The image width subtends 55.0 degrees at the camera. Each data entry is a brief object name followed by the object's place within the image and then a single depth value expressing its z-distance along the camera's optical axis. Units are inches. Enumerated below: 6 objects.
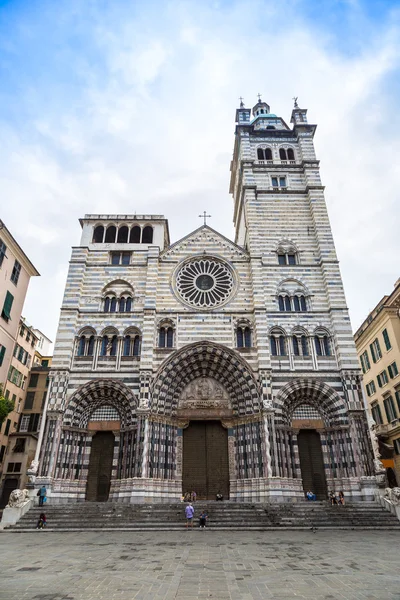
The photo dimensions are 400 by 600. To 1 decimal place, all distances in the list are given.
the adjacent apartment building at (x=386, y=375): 1033.5
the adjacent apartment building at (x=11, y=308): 951.6
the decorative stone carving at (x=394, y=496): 675.4
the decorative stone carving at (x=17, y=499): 672.4
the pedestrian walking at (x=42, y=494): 723.4
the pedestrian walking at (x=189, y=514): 621.9
